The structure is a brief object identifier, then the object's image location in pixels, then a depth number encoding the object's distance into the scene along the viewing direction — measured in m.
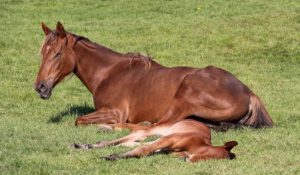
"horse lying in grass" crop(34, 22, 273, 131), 19.86
